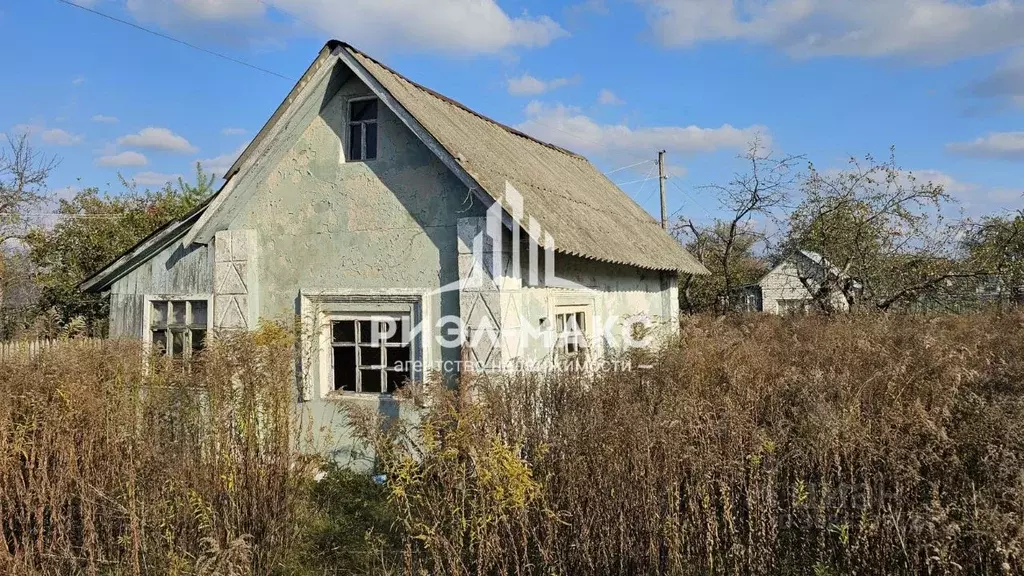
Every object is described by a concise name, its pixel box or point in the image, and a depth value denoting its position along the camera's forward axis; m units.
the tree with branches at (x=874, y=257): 14.39
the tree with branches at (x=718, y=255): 17.75
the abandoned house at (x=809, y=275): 14.93
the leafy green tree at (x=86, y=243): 15.02
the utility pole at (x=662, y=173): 22.44
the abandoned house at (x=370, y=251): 7.02
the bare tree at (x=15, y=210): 17.36
